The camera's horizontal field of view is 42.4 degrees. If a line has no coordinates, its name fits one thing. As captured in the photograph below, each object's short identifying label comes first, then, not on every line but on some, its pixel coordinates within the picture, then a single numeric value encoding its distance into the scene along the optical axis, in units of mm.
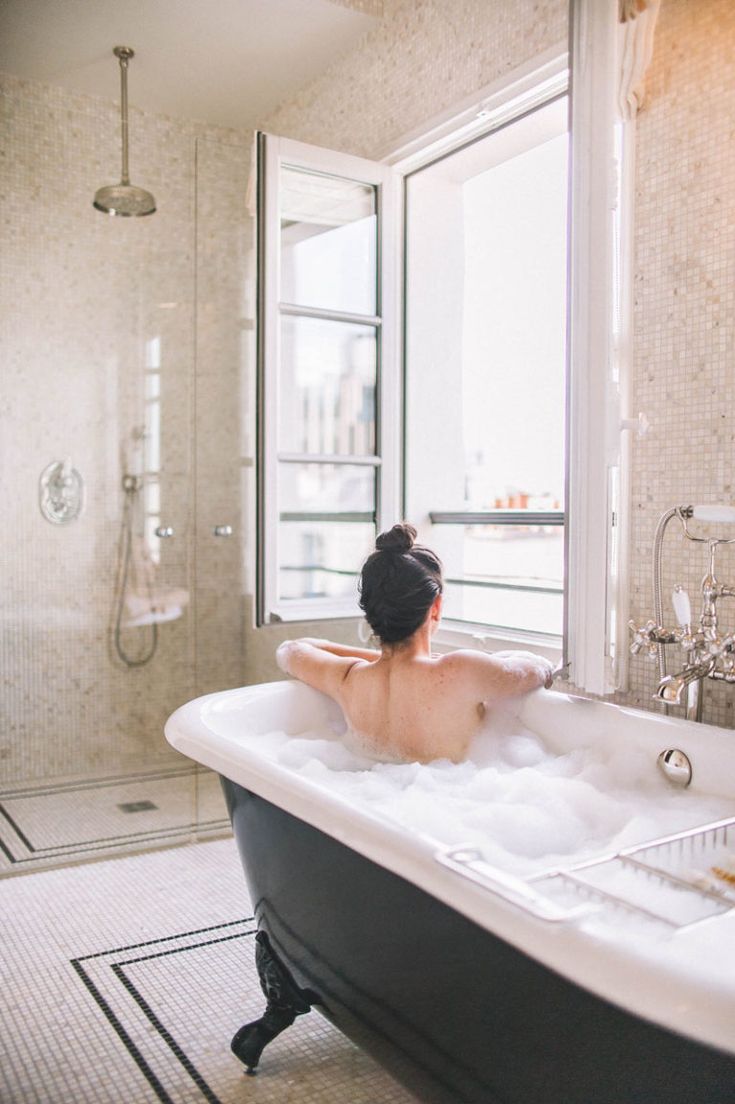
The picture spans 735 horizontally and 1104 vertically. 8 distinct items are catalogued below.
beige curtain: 2150
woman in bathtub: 2121
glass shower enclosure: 3475
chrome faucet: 1970
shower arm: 3514
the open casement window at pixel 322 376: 3148
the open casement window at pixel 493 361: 3498
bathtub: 971
